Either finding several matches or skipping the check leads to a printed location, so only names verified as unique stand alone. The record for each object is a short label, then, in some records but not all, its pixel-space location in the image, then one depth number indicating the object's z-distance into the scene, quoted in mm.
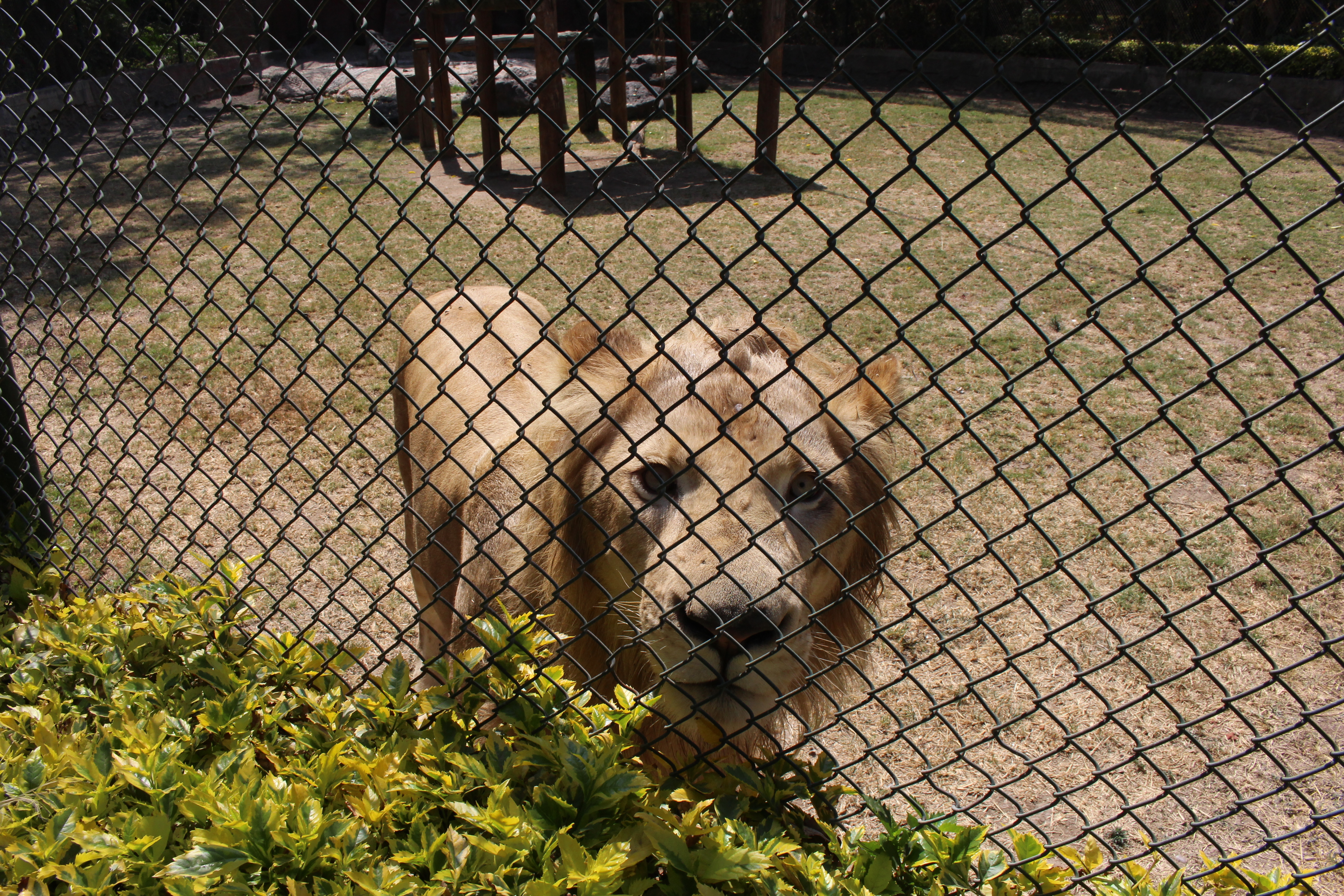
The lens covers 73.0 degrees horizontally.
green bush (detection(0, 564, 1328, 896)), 1961
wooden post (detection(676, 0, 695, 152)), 11734
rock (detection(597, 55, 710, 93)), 15062
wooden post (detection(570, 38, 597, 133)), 12863
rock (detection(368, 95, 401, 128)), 13898
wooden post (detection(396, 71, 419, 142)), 11562
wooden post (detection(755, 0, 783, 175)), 10094
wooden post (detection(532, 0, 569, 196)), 9055
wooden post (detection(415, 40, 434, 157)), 11508
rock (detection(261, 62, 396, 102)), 15461
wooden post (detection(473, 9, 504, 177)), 9914
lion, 2176
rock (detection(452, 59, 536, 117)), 13742
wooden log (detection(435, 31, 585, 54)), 10383
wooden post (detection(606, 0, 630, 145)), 11273
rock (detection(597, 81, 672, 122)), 14609
